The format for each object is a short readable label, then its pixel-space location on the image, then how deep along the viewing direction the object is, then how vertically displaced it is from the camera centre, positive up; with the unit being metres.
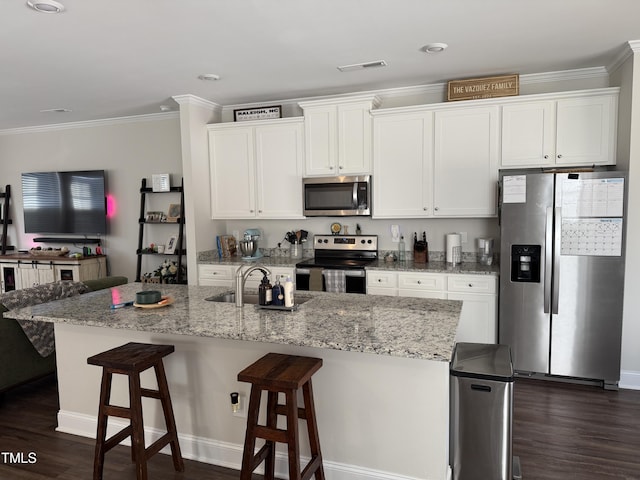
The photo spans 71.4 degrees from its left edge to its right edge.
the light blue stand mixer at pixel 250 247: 4.86 -0.39
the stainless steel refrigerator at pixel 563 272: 3.38 -0.50
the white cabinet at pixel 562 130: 3.63 +0.65
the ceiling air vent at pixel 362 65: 3.64 +1.20
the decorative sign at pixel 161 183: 5.41 +0.36
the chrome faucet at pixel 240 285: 2.59 -0.43
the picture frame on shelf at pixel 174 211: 5.49 +0.01
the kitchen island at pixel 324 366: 2.08 -0.83
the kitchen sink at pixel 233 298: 2.87 -0.58
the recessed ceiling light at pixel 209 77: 3.85 +1.19
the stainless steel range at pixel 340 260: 4.21 -0.52
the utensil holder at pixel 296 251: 4.99 -0.45
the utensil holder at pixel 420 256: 4.37 -0.46
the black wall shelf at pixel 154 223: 5.23 -0.25
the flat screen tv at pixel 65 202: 5.83 +0.15
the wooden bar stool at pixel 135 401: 2.23 -0.99
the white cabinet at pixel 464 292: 3.80 -0.73
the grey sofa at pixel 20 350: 3.24 -1.03
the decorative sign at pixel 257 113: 4.76 +1.06
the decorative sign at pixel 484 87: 3.90 +1.08
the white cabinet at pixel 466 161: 3.96 +0.43
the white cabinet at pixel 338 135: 4.33 +0.74
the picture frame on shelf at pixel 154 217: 5.49 -0.06
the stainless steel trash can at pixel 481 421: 2.15 -1.04
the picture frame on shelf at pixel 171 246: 5.44 -0.42
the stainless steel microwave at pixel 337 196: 4.41 +0.15
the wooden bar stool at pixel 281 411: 1.91 -0.93
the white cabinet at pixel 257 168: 4.64 +0.46
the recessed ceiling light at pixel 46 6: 2.44 +1.16
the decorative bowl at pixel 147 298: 2.64 -0.51
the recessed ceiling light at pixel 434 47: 3.23 +1.19
